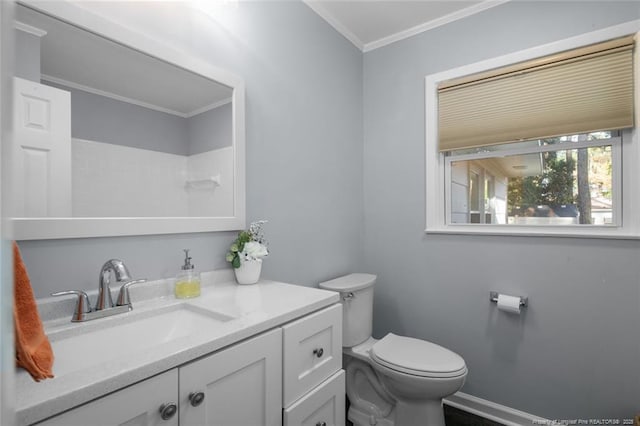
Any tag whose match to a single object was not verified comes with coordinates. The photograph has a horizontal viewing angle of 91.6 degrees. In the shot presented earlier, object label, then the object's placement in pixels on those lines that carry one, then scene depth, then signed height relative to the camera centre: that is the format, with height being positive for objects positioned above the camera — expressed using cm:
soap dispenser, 111 -25
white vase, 132 -24
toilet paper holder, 171 -48
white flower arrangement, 131 -15
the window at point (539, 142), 153 +41
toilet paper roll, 168 -49
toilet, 142 -76
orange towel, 58 -24
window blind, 151 +63
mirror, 86 +28
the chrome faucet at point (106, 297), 90 -25
